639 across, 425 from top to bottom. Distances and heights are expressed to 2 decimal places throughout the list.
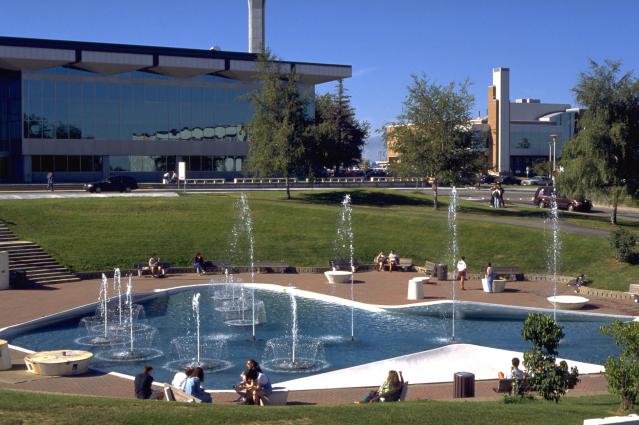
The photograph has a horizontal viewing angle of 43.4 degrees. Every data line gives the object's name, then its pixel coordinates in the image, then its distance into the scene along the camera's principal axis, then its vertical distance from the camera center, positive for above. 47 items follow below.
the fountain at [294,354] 20.20 -4.71
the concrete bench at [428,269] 34.34 -3.96
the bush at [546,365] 14.20 -3.32
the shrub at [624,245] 32.59 -2.76
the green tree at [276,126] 50.69 +3.29
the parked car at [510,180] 88.38 -0.26
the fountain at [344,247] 32.97 -3.37
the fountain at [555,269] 27.20 -3.90
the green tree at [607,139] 41.88 +2.04
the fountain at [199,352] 20.23 -4.69
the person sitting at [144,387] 16.03 -4.19
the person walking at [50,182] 55.11 -0.34
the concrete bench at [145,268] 34.91 -3.95
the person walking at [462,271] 31.56 -3.68
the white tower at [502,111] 103.75 +8.65
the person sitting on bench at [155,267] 34.53 -3.87
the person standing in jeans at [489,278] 30.47 -3.81
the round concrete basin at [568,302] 27.16 -4.20
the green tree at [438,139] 47.69 +2.29
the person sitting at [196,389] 15.63 -4.13
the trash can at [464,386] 16.67 -4.33
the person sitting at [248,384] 15.95 -4.19
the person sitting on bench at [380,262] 36.12 -3.80
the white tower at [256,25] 81.75 +15.73
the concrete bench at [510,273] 33.28 -3.95
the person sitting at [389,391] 15.63 -4.17
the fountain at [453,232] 36.62 -2.66
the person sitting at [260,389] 15.80 -4.20
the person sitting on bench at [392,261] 35.84 -3.73
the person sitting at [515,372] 15.99 -3.92
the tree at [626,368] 13.04 -3.10
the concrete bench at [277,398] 15.86 -4.39
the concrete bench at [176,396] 14.98 -4.12
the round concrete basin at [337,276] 32.88 -4.04
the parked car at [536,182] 85.17 -0.45
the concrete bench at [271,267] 36.16 -4.04
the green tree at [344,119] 89.88 +6.67
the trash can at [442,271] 33.75 -3.93
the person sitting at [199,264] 35.38 -3.86
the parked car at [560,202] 53.69 -1.62
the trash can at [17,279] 31.38 -4.00
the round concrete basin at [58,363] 18.62 -4.33
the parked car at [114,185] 54.62 -0.54
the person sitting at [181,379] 16.14 -4.11
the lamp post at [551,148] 98.14 +3.62
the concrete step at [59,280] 32.59 -4.22
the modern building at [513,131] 104.19 +6.27
